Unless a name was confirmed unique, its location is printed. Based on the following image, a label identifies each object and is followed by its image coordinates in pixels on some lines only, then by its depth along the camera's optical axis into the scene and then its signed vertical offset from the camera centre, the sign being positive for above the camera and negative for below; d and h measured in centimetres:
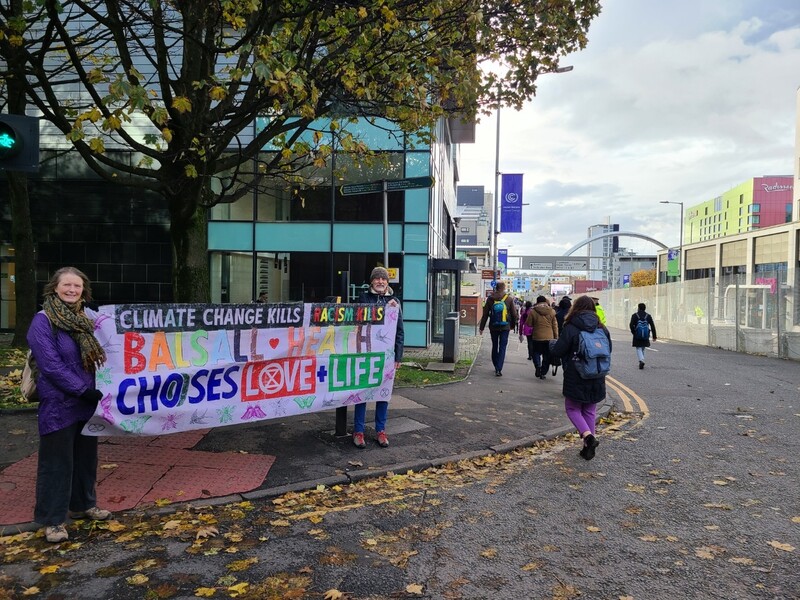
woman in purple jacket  378 -68
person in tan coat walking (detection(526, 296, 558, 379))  1156 -61
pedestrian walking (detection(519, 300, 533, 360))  1265 -94
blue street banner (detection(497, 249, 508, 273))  5266 +346
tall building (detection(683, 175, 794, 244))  11650 +2007
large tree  712 +316
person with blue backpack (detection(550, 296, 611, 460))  608 -75
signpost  945 +179
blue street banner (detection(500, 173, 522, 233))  2788 +445
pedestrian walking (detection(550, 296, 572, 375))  1188 -34
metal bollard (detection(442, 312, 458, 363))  1326 -114
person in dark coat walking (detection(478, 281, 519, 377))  1176 -67
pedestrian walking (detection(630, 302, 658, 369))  1458 -85
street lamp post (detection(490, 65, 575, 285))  3253 +503
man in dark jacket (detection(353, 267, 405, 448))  630 -57
